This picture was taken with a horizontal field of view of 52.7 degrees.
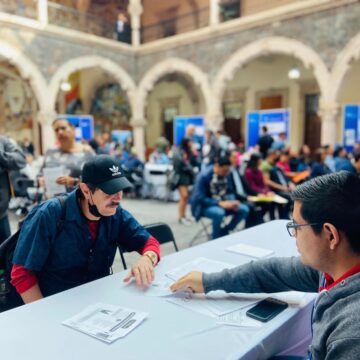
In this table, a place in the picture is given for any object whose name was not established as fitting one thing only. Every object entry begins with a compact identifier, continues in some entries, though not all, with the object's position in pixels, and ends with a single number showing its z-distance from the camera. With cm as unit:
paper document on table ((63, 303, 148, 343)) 133
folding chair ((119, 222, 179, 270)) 273
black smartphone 148
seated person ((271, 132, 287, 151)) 776
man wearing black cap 175
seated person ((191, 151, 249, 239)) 461
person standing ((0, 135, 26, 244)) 304
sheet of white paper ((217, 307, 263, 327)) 142
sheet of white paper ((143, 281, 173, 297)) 169
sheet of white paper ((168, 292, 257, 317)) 154
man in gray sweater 90
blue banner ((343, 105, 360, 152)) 947
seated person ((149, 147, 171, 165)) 949
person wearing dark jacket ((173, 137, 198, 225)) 642
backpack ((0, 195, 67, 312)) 187
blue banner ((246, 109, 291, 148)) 1030
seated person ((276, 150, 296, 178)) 730
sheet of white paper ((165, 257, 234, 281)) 192
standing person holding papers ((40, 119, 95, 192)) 355
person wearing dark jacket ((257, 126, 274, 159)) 792
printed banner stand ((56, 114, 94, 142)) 1159
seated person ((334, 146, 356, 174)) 559
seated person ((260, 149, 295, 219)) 600
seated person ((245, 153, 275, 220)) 561
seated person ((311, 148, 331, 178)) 651
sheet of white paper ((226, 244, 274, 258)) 223
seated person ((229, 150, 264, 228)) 518
